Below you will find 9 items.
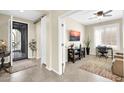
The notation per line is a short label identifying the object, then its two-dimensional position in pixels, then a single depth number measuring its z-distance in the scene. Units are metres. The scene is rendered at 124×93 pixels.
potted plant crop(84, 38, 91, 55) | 6.17
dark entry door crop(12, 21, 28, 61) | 4.91
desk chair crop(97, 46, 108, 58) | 5.14
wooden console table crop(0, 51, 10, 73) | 2.88
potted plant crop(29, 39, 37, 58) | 5.04
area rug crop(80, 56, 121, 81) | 2.60
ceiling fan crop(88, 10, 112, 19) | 3.26
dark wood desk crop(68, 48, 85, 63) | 4.22
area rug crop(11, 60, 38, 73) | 3.14
